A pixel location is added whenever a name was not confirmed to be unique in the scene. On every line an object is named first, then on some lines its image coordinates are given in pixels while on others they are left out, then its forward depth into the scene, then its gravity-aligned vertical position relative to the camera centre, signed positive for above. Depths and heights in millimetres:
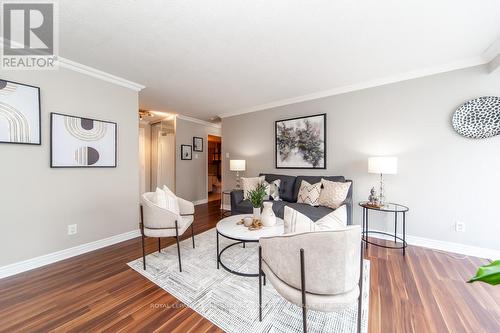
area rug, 1457 -1149
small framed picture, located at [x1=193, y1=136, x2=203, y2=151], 5475 +582
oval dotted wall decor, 2330 +562
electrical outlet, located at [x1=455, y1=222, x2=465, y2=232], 2538 -788
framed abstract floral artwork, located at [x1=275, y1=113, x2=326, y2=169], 3611 +421
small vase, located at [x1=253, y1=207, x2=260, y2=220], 2313 -549
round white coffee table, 1926 -688
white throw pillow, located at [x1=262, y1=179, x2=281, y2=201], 3590 -461
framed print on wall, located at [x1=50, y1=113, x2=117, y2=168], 2354 +285
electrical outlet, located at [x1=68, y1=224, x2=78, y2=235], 2473 -809
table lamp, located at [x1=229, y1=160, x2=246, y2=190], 4289 -11
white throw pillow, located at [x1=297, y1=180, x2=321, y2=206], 3166 -471
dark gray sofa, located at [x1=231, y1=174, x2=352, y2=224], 2914 -621
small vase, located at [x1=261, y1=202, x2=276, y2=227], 2170 -564
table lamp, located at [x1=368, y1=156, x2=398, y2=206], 2602 -5
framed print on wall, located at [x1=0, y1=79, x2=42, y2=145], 1994 +531
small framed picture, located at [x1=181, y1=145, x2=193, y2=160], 5176 +327
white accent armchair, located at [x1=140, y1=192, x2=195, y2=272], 2184 -633
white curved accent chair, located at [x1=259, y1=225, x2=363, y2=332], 1073 -585
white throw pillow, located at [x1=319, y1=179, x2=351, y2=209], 2947 -437
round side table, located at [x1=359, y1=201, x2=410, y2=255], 2628 -874
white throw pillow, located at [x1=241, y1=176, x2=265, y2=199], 3713 -351
